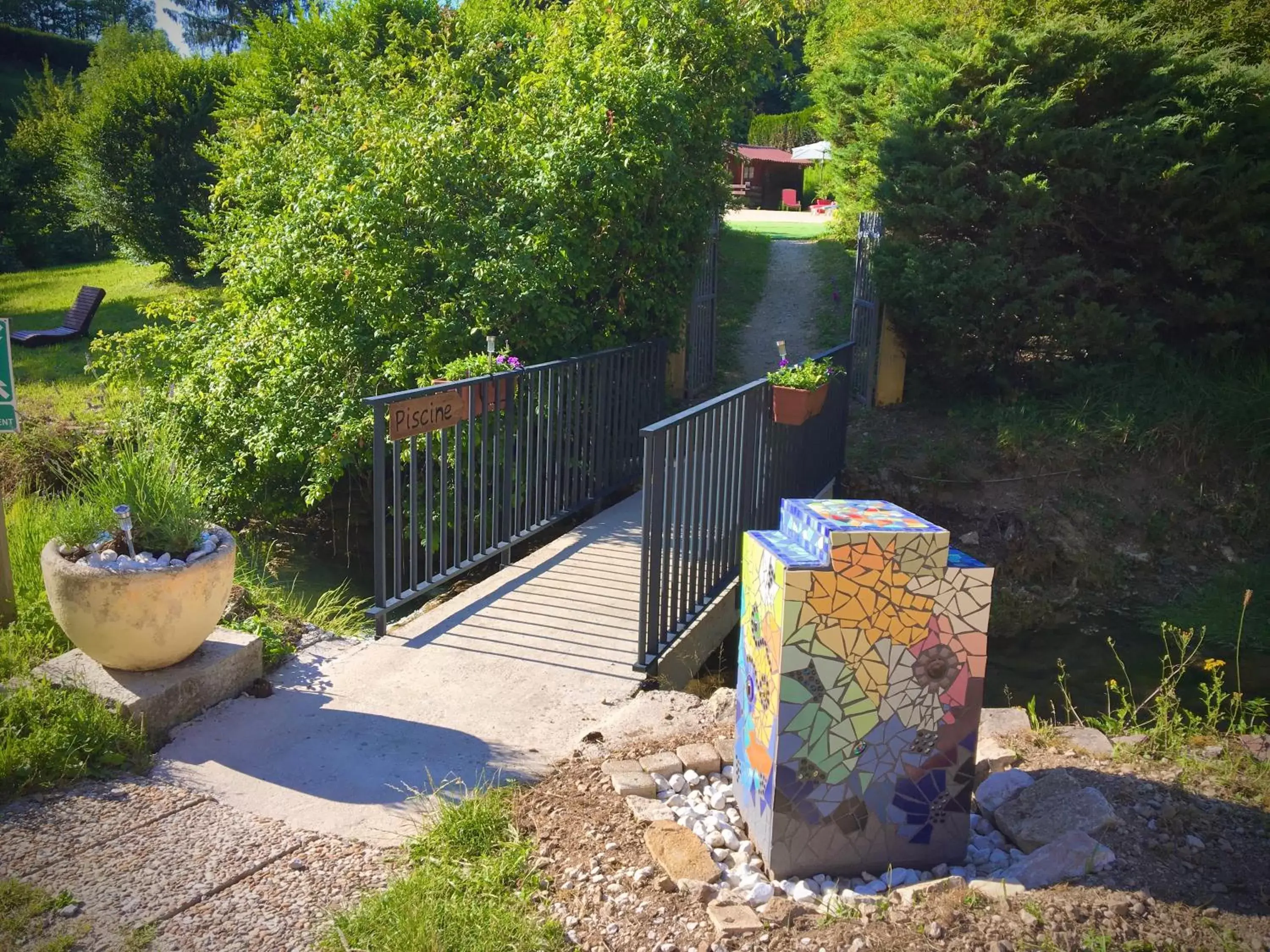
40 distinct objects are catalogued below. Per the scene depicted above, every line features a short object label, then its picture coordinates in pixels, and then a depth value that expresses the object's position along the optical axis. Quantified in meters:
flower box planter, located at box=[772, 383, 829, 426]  6.67
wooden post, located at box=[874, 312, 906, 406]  11.06
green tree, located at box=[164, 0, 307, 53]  42.94
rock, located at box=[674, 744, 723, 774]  4.12
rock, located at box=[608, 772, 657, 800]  3.88
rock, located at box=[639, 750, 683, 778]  4.07
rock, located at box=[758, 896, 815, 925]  3.08
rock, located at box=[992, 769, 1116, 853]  3.51
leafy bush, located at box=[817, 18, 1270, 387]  9.40
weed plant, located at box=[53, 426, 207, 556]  4.50
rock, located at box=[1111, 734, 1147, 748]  4.36
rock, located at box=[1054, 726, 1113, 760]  4.30
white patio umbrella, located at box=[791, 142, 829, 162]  25.22
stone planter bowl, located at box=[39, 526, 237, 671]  4.16
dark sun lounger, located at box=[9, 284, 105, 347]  14.81
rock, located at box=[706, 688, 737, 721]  4.76
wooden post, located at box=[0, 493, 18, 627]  4.99
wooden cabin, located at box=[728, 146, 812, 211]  29.56
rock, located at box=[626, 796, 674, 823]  3.69
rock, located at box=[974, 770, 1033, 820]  3.91
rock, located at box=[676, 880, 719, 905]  3.22
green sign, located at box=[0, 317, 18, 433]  4.98
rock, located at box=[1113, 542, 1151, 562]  9.42
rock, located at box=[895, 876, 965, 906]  3.21
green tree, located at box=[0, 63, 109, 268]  24.08
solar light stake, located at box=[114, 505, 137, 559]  4.30
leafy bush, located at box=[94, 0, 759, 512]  7.66
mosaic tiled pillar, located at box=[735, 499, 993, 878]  3.32
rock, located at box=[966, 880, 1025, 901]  3.13
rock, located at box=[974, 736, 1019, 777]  4.23
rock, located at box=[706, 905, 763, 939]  3.02
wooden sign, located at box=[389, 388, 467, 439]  5.39
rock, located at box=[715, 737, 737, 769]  4.20
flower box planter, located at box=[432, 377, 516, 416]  6.26
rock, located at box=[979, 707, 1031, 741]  4.61
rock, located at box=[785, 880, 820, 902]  3.33
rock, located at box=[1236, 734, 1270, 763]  4.29
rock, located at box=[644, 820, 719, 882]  3.32
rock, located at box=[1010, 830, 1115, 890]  3.24
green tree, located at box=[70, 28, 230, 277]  19.30
